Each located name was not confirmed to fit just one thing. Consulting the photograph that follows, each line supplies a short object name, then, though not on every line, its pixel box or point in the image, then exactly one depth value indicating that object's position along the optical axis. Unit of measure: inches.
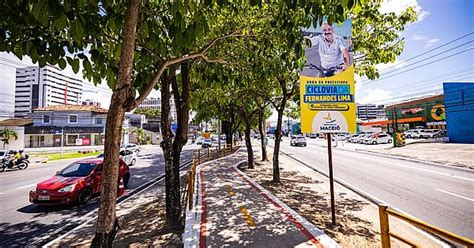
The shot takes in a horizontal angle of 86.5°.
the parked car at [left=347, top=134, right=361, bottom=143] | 2079.6
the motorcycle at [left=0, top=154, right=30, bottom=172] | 761.6
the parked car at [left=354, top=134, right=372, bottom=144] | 1881.8
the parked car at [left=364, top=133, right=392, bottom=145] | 1732.3
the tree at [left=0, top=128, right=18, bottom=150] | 1282.0
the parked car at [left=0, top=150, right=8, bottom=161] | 767.7
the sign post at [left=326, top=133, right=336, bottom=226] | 259.6
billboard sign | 271.9
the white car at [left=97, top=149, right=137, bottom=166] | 794.2
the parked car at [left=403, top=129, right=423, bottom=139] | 1906.3
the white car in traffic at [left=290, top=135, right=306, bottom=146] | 1700.3
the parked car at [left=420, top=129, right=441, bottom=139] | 1755.7
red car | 341.1
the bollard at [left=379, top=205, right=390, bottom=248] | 156.9
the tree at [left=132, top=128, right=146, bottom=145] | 2497.5
